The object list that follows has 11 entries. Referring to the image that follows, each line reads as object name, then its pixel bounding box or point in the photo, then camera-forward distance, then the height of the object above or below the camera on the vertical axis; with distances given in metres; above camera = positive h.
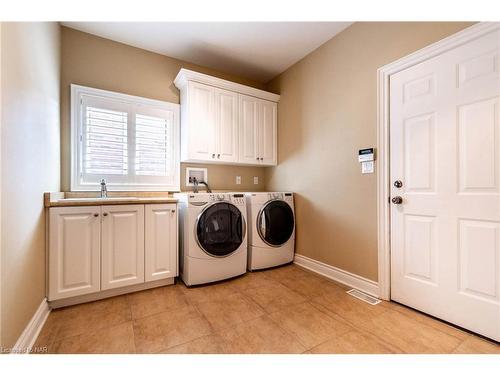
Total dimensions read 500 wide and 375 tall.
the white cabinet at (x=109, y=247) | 1.73 -0.50
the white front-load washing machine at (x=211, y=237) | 2.19 -0.50
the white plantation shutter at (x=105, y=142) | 2.33 +0.49
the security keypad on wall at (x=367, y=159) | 2.01 +0.26
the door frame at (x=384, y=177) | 1.92 +0.09
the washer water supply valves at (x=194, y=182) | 2.91 +0.08
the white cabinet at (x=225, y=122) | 2.61 +0.84
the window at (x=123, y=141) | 2.29 +0.52
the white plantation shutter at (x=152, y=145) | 2.58 +0.50
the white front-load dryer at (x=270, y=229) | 2.60 -0.49
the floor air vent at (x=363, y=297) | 1.90 -0.96
